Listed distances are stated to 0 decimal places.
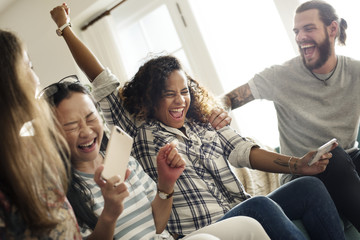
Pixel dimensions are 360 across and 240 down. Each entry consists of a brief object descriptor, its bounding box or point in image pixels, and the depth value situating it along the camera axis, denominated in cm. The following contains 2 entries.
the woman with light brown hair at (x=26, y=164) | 80
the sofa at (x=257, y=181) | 239
